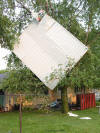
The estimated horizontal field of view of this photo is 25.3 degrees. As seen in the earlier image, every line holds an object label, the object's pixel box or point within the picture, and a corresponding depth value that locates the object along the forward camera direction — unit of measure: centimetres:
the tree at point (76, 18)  1506
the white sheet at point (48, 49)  1241
